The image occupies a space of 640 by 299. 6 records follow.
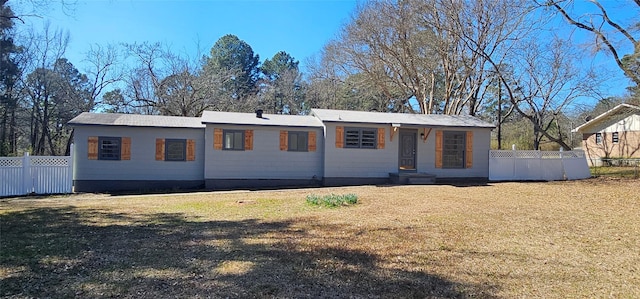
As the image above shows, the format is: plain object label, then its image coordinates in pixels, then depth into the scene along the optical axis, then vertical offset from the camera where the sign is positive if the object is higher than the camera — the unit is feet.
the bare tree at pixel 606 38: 47.33 +16.50
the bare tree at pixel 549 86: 75.47 +15.71
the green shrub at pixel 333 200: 26.25 -3.79
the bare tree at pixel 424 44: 57.57 +19.39
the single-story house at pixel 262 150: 41.14 -0.08
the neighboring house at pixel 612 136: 75.77 +4.38
